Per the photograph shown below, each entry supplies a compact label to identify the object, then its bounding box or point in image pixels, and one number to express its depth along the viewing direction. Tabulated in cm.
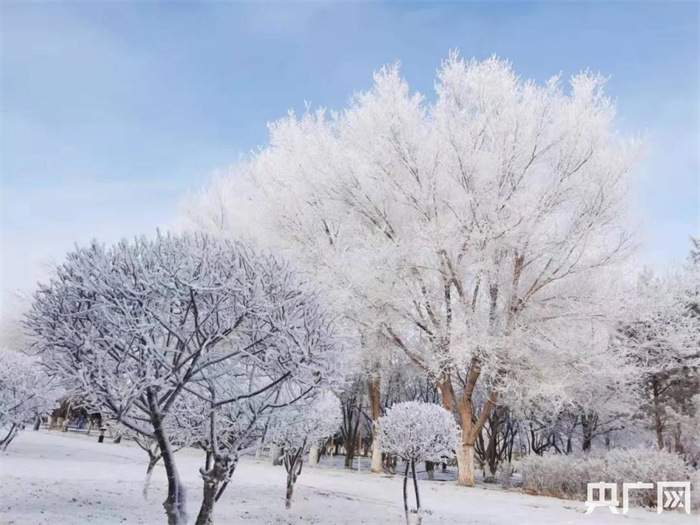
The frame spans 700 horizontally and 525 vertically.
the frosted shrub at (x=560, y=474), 1013
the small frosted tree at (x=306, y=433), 700
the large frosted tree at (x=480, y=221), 1217
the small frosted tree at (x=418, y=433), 682
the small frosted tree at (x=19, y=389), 888
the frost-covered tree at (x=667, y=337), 1235
